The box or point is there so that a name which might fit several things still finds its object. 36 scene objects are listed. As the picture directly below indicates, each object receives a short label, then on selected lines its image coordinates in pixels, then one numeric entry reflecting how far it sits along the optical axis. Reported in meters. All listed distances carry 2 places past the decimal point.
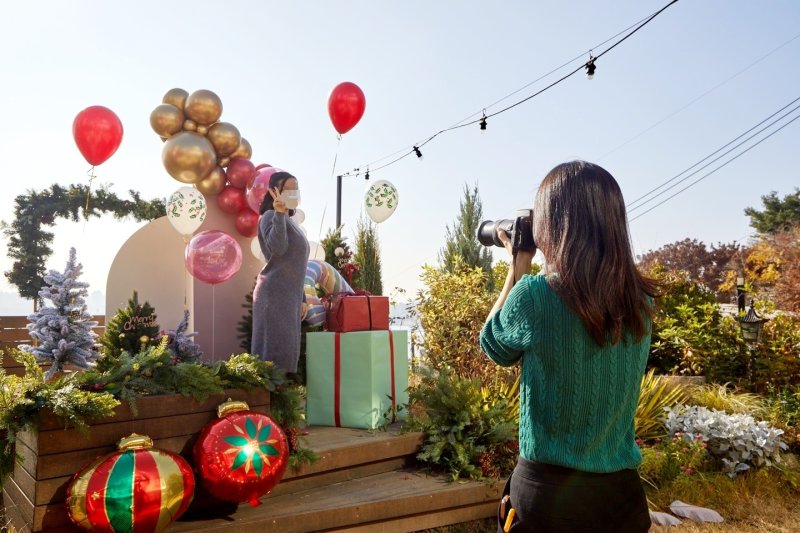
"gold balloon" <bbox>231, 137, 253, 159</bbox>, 6.17
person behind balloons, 4.00
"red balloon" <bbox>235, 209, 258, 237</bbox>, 6.34
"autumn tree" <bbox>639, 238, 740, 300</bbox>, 25.19
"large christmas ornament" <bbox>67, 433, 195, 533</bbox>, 2.46
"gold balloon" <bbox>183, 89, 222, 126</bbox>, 5.86
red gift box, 4.32
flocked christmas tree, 3.56
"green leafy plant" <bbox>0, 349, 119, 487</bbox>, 2.50
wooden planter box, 2.55
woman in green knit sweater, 1.30
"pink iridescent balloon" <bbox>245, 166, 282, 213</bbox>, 5.37
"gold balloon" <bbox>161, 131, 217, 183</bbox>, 5.65
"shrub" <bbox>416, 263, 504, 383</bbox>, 5.96
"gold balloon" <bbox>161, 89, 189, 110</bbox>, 5.89
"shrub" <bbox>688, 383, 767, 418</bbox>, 5.16
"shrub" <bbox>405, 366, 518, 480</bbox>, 3.82
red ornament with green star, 2.83
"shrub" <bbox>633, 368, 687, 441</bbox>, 4.95
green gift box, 4.20
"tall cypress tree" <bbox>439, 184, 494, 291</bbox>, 15.01
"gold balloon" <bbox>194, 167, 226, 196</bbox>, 6.10
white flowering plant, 4.56
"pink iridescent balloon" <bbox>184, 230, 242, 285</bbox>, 5.29
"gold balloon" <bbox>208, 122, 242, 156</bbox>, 5.98
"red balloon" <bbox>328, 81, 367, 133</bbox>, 5.84
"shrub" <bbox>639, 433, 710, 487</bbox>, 4.36
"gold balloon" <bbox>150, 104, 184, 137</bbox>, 5.77
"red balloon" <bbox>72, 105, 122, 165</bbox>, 5.45
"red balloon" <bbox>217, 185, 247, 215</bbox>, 6.24
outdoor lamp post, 5.61
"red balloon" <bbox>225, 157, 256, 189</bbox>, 6.17
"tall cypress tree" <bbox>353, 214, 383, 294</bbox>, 10.65
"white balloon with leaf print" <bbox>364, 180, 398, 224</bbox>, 6.70
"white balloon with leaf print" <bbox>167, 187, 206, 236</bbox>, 5.45
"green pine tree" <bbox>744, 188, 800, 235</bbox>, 26.14
